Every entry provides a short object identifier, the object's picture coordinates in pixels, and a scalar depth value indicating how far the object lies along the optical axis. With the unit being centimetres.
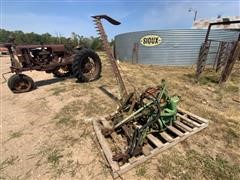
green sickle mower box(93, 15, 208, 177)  254
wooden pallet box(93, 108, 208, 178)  243
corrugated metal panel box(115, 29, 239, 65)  1107
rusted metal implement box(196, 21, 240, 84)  577
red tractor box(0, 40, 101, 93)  566
